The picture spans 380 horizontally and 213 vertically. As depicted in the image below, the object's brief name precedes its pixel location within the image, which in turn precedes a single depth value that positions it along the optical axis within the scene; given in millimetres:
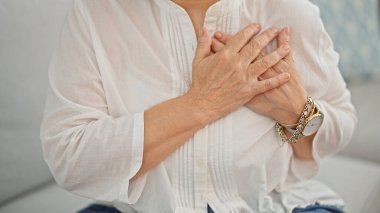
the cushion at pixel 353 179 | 1722
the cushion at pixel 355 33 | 2119
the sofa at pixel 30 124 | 1664
